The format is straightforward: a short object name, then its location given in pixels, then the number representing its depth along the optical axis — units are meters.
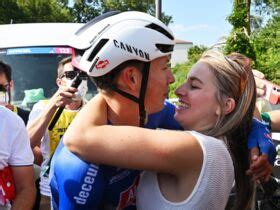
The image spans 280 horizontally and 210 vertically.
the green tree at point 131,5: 49.62
